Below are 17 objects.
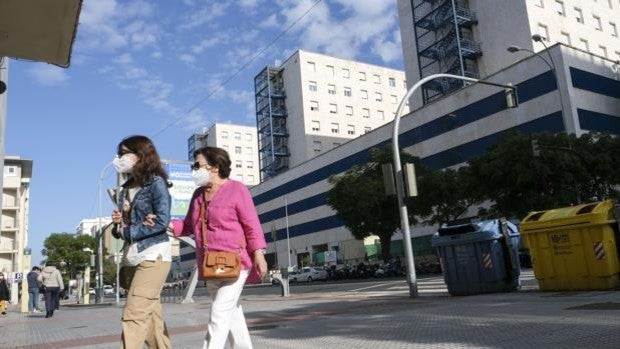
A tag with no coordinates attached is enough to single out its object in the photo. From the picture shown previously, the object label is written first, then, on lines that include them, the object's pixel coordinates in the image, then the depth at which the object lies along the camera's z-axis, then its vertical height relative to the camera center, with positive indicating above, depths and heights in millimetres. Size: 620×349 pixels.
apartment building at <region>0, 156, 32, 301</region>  73062 +11028
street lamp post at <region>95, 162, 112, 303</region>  35375 +500
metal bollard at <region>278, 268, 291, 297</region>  20870 -20
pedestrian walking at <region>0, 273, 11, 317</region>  21100 +527
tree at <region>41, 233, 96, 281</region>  77688 +6689
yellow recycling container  10406 +222
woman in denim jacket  4016 +405
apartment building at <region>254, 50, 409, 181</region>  78312 +24459
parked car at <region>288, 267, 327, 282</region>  48294 +398
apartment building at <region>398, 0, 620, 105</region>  47656 +20463
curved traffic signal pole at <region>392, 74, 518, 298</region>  13656 +1547
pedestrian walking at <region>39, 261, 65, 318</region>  17375 +486
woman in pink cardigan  3957 +381
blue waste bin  12234 +166
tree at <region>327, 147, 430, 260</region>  37500 +4740
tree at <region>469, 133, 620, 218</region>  26578 +4138
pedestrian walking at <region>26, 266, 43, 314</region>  20188 +558
